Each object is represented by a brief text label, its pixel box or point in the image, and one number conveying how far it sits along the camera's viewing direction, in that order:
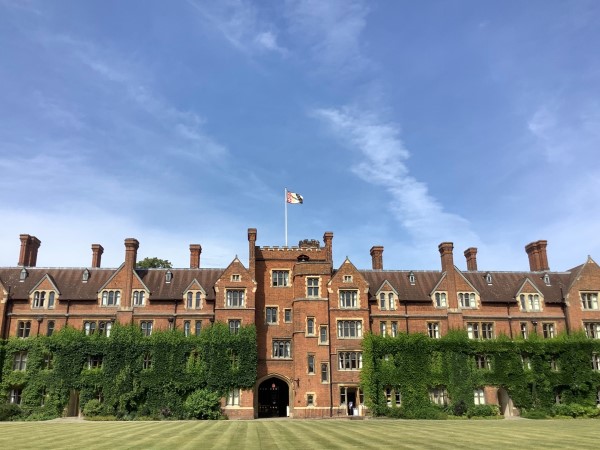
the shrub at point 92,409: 41.44
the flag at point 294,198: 49.59
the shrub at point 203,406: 41.78
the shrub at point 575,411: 41.84
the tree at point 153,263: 66.69
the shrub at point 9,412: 39.94
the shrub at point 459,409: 42.05
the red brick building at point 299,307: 44.50
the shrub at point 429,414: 41.22
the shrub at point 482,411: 41.56
